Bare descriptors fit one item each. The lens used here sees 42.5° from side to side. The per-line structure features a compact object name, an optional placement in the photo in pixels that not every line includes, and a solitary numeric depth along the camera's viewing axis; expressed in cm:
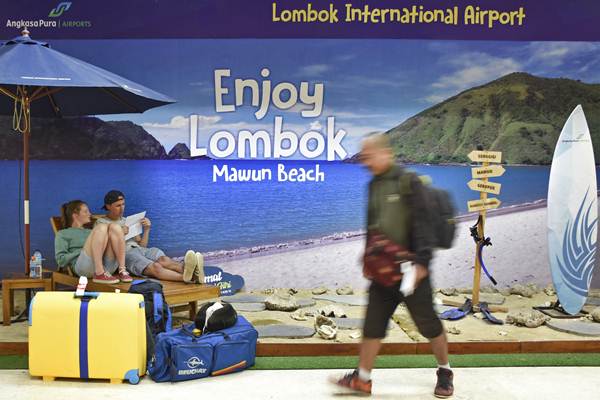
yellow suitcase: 483
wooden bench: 591
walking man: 432
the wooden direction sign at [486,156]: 666
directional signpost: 668
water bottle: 632
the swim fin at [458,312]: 648
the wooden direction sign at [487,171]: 669
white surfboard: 678
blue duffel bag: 486
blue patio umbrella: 548
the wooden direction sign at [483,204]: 673
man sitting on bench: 626
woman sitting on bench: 607
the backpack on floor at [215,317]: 514
